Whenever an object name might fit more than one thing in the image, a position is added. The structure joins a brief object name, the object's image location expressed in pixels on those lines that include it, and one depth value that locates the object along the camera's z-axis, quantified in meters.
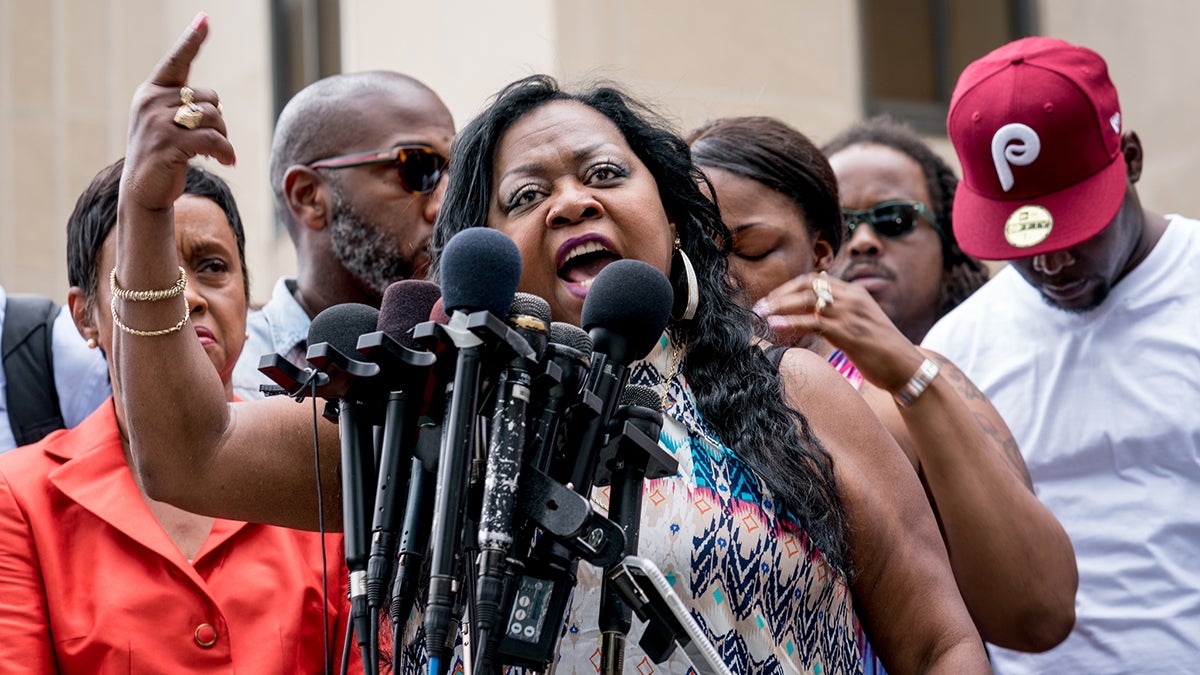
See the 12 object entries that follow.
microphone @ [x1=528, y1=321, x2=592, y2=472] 2.31
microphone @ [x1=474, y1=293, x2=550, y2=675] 2.17
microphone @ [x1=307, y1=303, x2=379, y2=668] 2.33
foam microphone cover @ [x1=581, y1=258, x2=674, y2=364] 2.45
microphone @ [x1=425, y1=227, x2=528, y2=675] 2.17
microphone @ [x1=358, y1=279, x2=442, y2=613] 2.29
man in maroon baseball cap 4.55
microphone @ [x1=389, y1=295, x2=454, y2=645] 2.26
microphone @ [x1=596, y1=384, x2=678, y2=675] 2.35
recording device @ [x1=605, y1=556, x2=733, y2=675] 2.29
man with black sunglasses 5.47
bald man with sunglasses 5.30
